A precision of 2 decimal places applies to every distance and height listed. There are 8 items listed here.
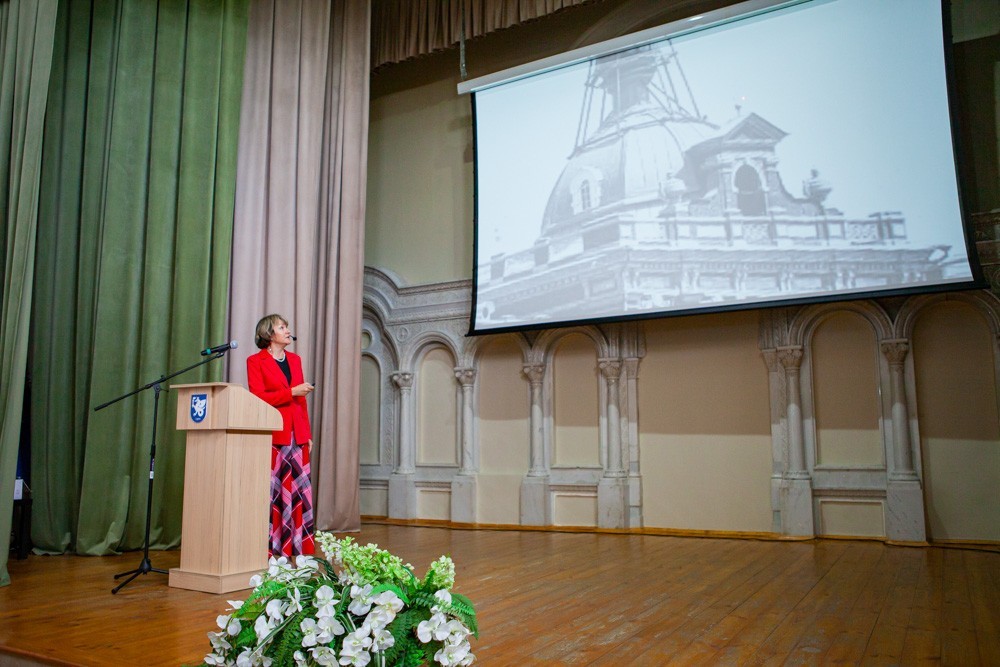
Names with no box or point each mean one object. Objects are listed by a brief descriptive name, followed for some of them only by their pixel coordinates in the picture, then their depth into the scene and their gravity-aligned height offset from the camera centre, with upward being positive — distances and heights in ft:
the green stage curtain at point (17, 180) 12.64 +4.44
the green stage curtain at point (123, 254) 15.96 +3.90
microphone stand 12.03 -2.18
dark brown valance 20.70 +11.80
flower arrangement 5.02 -1.32
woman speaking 13.66 -0.23
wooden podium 11.49 -0.94
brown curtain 18.60 +5.80
